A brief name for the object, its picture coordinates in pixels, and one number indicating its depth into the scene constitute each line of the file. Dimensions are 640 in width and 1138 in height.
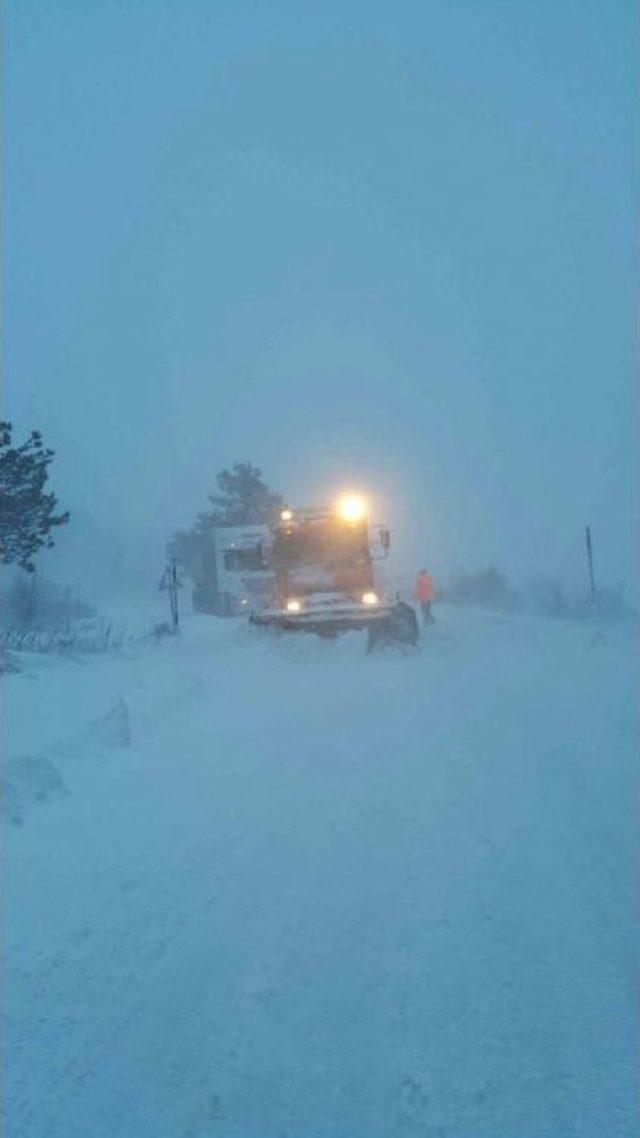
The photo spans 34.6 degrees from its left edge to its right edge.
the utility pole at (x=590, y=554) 35.00
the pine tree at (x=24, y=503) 19.48
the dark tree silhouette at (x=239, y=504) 57.44
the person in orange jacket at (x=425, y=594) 29.19
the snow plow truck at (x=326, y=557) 22.88
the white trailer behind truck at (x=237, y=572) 37.56
